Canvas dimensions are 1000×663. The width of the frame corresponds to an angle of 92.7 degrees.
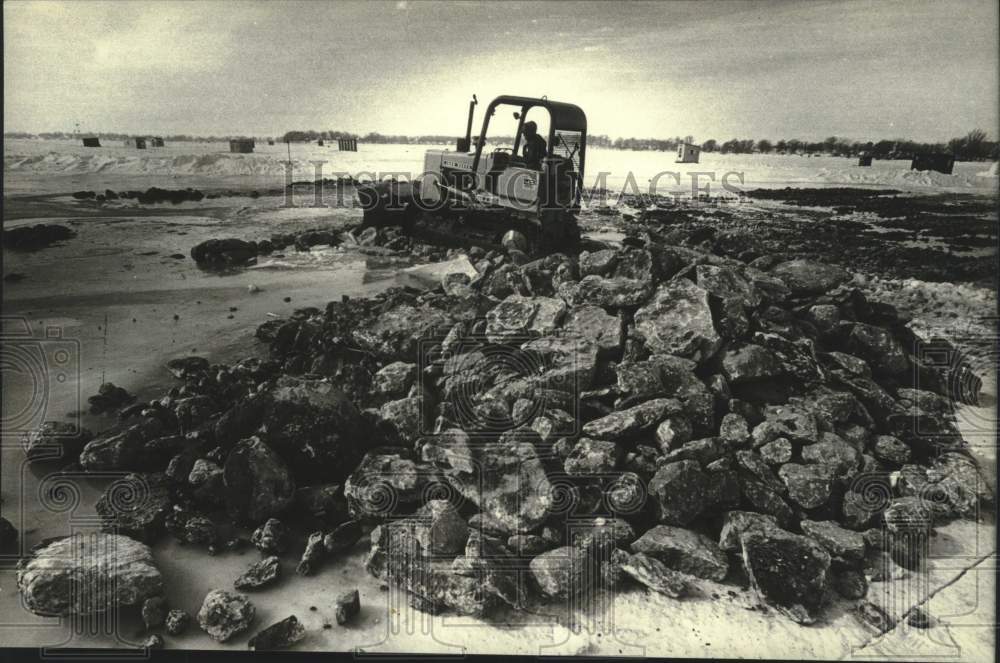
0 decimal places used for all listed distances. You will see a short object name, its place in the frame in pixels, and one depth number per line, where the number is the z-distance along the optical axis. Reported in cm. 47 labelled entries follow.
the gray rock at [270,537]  263
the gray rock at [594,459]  275
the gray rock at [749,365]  314
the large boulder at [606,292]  354
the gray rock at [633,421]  287
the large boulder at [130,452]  305
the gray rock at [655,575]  241
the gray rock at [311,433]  296
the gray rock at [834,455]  284
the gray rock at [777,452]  285
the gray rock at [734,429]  291
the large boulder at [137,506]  273
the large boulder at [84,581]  237
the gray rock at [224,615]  229
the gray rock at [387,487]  278
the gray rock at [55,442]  322
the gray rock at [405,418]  316
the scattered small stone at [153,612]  231
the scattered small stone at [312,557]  254
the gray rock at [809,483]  271
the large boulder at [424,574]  239
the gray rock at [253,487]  275
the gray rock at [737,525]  260
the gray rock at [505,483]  261
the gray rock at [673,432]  280
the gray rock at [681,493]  263
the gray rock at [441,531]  257
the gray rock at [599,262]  394
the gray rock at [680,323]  321
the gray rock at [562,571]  242
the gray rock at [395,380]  347
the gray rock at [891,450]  304
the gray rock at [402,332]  375
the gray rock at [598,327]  332
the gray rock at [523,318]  355
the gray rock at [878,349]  347
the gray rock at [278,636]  225
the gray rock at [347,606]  234
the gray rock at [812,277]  390
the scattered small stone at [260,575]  247
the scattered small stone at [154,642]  226
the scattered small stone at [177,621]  229
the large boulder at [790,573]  240
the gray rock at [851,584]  249
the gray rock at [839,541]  255
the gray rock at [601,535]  254
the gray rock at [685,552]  251
